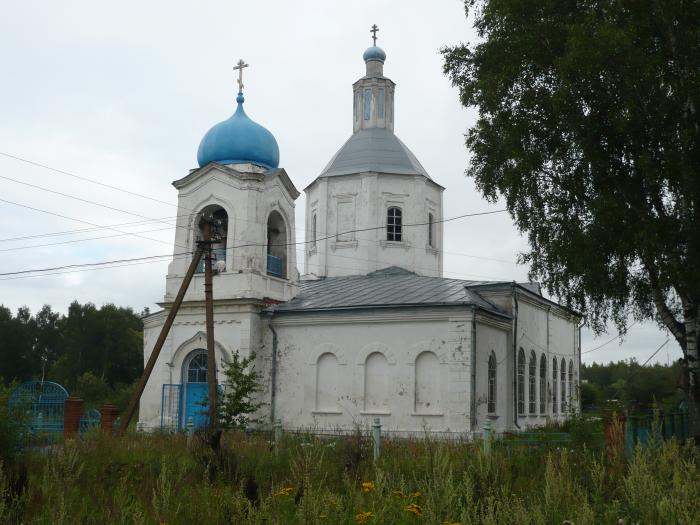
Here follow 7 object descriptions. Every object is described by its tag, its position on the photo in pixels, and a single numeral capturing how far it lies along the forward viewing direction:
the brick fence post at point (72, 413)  19.12
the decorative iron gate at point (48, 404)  20.14
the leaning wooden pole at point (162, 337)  17.00
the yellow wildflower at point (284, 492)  7.59
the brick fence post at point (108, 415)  18.77
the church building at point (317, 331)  19.66
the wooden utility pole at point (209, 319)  16.72
